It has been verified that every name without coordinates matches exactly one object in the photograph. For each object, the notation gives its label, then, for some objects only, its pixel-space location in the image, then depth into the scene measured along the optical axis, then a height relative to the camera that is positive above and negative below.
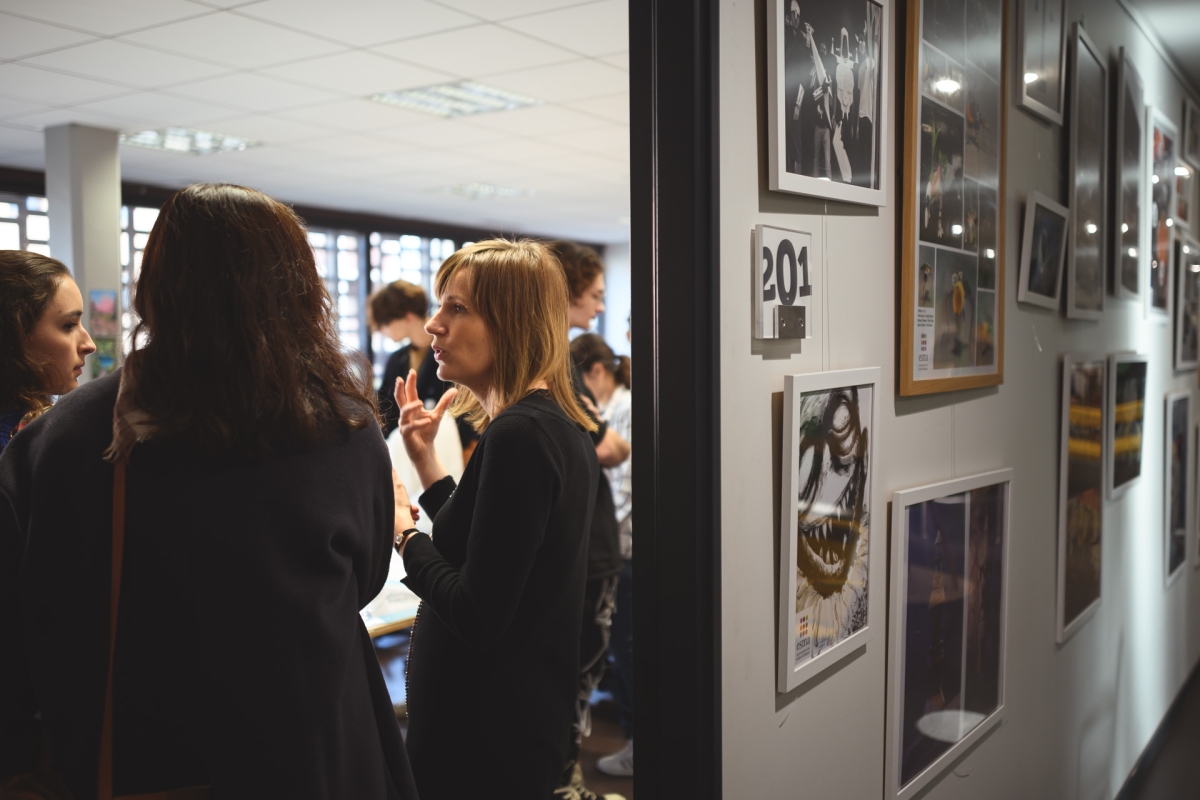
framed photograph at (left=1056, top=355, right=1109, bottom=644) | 2.61 -0.40
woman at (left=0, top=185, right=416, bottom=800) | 0.98 -0.19
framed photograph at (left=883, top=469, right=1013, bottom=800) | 1.78 -0.55
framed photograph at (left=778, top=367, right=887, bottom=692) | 1.43 -0.27
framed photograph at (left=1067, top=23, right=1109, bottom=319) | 2.59 +0.48
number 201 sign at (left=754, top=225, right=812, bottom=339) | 1.36 +0.10
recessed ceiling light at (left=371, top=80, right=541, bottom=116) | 5.25 +1.43
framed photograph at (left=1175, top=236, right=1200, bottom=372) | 4.16 +0.19
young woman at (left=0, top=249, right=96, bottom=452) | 1.52 +0.04
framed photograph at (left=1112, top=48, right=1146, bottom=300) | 3.02 +0.53
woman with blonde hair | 1.45 -0.29
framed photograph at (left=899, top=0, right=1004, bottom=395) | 1.75 +0.29
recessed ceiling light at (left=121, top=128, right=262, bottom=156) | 6.33 +1.44
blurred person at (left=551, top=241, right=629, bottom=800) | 2.17 -0.62
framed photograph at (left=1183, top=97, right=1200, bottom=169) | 4.39 +1.00
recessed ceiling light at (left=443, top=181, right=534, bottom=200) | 8.73 +1.50
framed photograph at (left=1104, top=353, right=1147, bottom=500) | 3.01 -0.24
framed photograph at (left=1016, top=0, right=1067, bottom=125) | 2.23 +0.70
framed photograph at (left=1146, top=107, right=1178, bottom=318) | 3.57 +0.55
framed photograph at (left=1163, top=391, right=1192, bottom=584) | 3.97 -0.59
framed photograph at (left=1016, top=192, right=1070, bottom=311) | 2.28 +0.24
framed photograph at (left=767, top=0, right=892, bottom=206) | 1.36 +0.38
